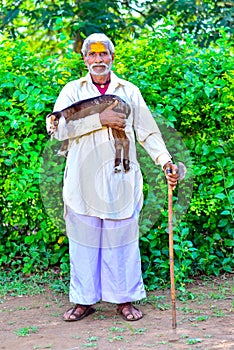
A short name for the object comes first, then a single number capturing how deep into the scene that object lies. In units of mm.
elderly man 4102
